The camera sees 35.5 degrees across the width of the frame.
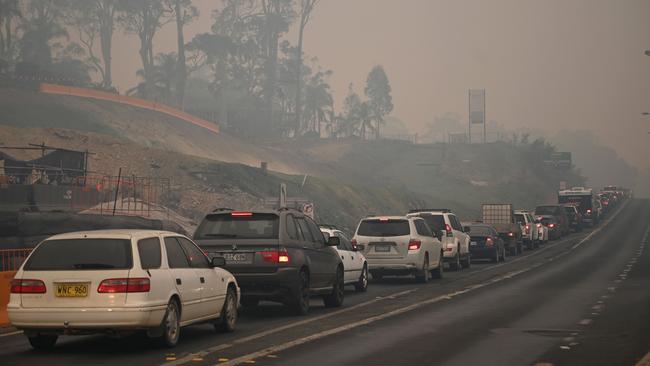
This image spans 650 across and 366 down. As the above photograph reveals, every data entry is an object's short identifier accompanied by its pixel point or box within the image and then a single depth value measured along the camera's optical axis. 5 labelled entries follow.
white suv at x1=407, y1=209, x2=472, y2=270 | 34.19
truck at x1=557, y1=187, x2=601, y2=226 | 81.25
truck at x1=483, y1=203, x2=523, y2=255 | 46.84
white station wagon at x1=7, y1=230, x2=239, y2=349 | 12.61
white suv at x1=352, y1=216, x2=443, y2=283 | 28.14
